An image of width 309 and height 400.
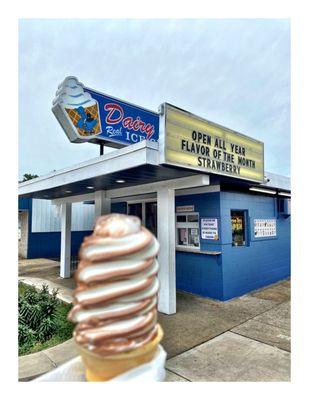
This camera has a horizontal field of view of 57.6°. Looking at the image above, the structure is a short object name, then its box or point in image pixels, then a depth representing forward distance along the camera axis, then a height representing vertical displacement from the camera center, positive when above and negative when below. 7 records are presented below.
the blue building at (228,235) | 7.36 -0.70
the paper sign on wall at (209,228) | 7.38 -0.45
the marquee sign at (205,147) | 4.79 +1.30
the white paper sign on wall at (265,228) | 8.70 -0.53
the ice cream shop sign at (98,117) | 6.80 +2.53
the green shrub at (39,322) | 4.86 -2.06
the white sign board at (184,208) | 8.04 +0.10
